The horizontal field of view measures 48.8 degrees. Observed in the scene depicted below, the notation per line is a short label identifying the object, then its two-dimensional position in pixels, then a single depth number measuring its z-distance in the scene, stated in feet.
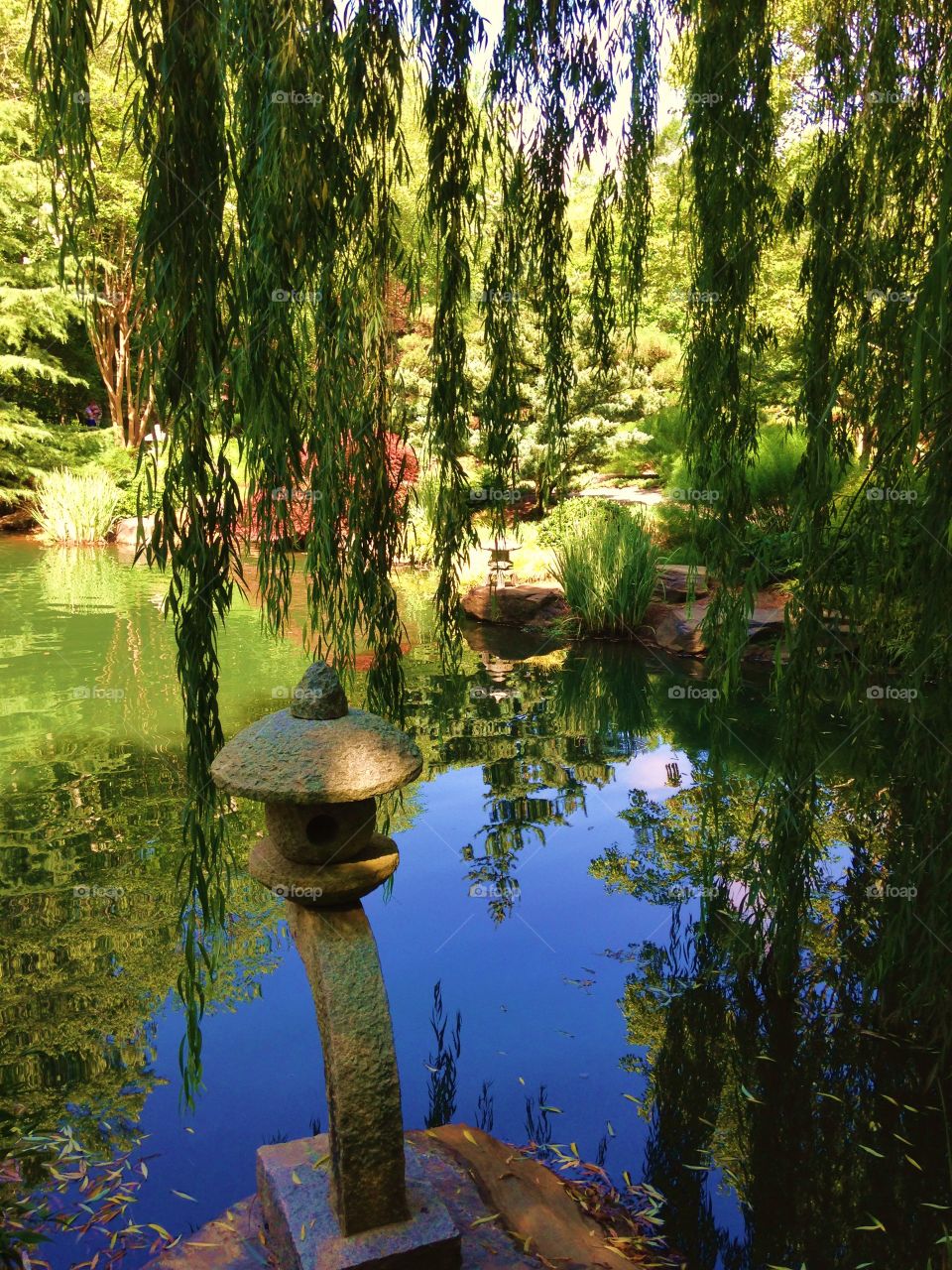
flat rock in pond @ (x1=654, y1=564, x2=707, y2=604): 30.07
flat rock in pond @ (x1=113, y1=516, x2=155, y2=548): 47.44
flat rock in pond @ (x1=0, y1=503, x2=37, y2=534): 51.11
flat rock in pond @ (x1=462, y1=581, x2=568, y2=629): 31.63
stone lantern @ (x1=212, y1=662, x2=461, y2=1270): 5.68
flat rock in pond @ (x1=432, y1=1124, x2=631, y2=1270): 6.75
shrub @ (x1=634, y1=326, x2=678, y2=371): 49.60
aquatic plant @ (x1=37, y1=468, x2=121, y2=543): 46.75
